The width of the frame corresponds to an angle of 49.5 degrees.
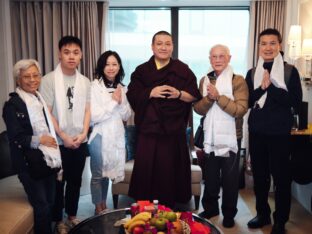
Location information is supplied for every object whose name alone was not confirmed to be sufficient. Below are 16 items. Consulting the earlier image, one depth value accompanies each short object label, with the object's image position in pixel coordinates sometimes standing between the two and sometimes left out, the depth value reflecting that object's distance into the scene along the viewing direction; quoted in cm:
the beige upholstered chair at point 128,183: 284
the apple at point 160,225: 153
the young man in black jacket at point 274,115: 221
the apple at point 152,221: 155
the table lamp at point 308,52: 271
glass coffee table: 174
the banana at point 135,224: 156
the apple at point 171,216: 159
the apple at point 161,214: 160
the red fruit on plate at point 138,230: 153
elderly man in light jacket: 232
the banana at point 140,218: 160
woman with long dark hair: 233
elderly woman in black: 186
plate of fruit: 153
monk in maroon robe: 228
